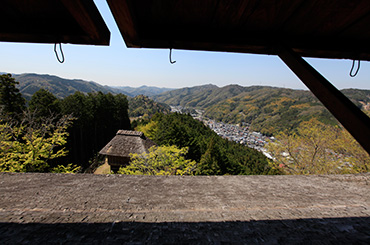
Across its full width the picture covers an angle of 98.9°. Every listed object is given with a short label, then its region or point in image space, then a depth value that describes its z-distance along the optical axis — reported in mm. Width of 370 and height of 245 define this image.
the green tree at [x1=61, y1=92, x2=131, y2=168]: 26625
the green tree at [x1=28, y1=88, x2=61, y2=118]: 21016
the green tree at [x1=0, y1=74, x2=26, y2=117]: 17734
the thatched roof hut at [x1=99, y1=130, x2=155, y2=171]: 16828
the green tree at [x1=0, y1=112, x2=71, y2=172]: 8422
